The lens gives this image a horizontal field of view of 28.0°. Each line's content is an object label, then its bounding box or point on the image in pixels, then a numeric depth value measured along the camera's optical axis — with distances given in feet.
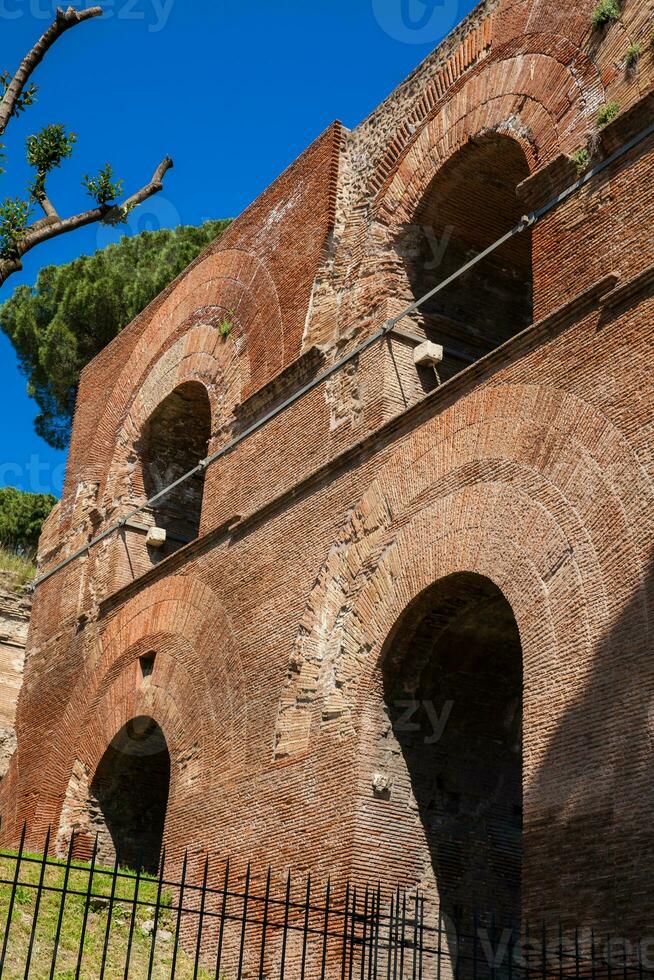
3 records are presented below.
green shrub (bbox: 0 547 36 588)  57.00
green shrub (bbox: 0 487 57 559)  78.69
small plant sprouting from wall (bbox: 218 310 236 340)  39.32
